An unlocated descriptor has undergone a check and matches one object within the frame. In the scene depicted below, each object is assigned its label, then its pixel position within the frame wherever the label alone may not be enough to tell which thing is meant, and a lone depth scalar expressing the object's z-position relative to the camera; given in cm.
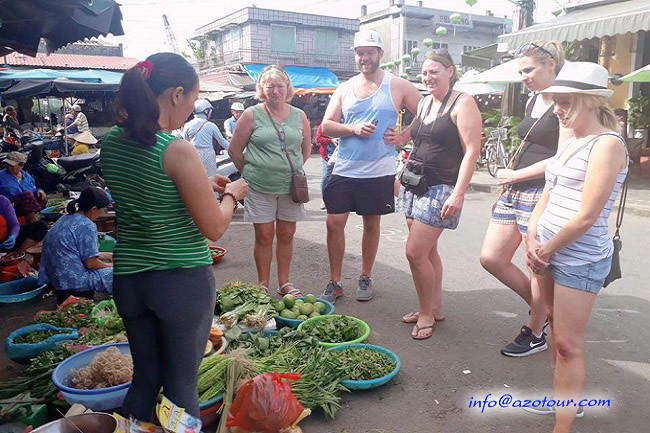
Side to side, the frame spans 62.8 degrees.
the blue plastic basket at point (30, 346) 375
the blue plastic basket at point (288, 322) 416
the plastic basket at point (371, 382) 337
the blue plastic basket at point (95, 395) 278
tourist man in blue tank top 453
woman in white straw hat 245
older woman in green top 466
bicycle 1357
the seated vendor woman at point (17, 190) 736
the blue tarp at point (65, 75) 1390
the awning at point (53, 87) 1219
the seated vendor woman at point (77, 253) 477
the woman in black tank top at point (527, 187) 350
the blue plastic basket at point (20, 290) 527
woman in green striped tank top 209
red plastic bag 262
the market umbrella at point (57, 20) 434
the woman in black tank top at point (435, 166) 384
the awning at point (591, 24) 1043
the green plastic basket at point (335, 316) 377
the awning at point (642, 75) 902
